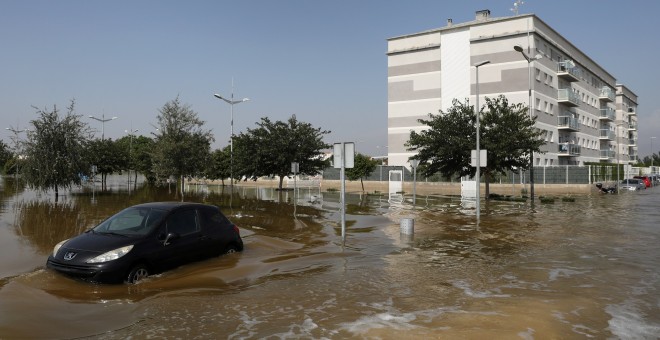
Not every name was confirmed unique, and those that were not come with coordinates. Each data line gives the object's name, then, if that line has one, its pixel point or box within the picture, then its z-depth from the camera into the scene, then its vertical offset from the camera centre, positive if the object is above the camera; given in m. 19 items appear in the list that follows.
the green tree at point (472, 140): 28.77 +2.35
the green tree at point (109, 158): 45.44 +1.93
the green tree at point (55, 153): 25.94 +1.37
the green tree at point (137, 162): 48.53 +1.59
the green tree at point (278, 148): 36.28 +2.25
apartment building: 51.41 +11.98
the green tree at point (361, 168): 47.12 +0.91
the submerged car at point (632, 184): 49.69 -0.79
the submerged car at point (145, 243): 7.23 -1.13
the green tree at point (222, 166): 52.31 +1.28
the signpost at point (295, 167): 28.42 +0.61
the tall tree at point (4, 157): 65.99 +2.80
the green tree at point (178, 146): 28.53 +1.92
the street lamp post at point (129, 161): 51.31 +1.76
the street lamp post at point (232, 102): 41.28 +6.76
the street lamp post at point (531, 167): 28.67 +0.60
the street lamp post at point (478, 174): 18.13 +0.12
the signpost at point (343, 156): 12.12 +0.54
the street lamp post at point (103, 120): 57.97 +7.09
